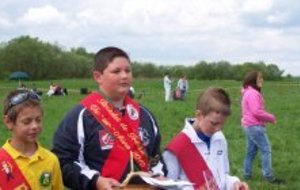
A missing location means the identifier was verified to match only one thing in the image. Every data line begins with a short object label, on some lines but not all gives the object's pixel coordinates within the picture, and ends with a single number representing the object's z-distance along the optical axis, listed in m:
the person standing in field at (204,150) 4.95
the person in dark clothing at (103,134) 4.32
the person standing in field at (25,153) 4.25
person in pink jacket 10.45
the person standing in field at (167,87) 35.32
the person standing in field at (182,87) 36.62
